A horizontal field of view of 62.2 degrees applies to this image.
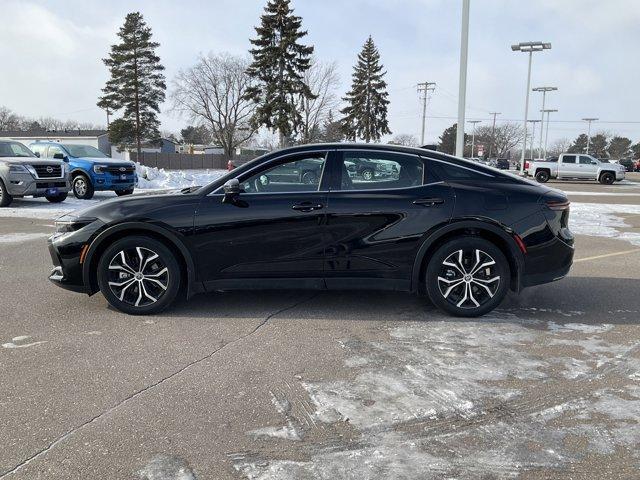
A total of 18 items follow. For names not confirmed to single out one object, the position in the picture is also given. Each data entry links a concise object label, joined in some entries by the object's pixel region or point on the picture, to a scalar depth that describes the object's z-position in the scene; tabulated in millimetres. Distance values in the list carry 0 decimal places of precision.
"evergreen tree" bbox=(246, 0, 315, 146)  47594
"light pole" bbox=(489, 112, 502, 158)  104125
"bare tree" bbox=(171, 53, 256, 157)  64250
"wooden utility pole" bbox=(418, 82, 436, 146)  65312
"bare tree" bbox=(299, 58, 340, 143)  58500
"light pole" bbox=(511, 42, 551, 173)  39875
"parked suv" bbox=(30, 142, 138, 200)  16344
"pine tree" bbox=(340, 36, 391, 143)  63281
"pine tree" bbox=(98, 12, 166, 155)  51312
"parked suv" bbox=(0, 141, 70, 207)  13938
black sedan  4875
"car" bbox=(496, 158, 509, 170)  73056
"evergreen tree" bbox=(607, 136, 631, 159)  107250
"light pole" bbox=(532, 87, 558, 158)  55219
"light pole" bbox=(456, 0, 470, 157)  14430
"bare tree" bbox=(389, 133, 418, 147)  93325
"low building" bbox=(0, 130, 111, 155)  69000
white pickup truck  34531
